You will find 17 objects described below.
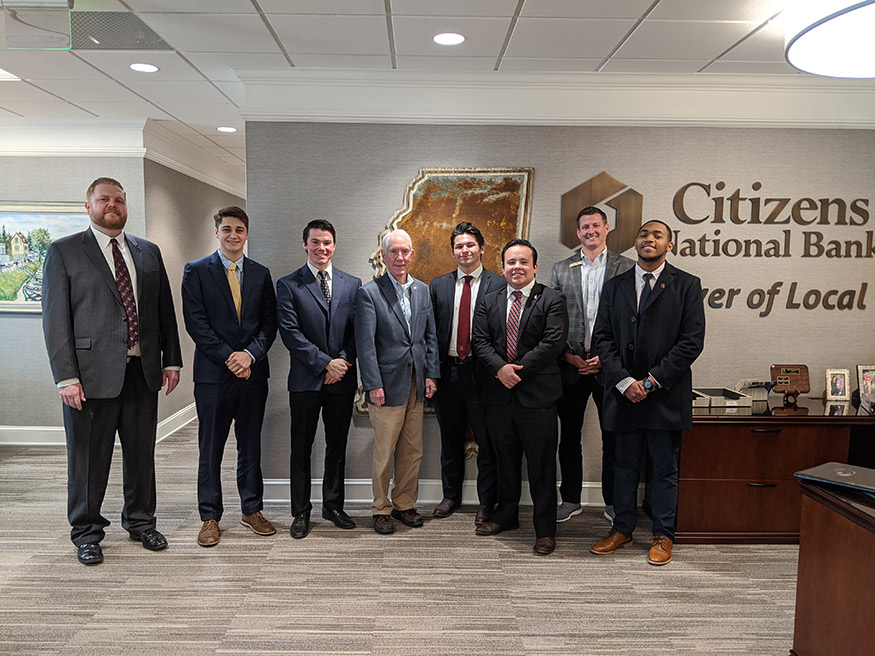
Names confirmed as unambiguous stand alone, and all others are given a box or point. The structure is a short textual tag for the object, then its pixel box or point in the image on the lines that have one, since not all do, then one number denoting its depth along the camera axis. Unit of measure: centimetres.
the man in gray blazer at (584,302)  363
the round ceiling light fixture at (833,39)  213
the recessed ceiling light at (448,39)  325
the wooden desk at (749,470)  348
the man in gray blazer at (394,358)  346
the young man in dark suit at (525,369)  329
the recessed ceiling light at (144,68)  374
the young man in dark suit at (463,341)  361
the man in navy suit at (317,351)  346
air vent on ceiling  300
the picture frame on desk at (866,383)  380
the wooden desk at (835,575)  189
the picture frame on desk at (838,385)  388
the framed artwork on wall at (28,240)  539
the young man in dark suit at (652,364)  320
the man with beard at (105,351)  317
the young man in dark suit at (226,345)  339
